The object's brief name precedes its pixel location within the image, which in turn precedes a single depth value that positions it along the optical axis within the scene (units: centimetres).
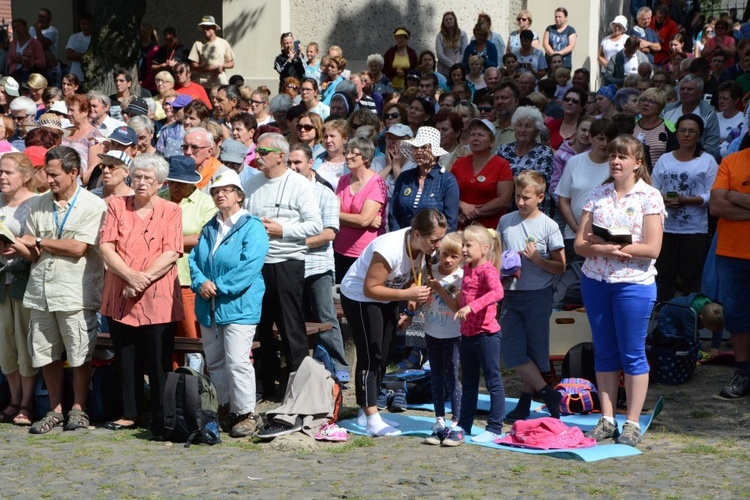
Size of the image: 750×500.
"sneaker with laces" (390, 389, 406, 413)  1656
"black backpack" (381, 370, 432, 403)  1700
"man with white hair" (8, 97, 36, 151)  2442
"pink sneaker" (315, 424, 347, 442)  1477
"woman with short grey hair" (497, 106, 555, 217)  1952
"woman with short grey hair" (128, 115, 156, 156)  1991
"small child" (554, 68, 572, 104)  2930
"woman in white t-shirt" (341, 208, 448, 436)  1429
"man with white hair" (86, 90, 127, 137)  2361
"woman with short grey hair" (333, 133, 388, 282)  1827
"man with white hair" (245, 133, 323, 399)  1616
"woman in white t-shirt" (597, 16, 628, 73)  3387
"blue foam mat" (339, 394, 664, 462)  1387
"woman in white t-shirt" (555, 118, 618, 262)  1883
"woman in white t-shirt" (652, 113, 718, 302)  1922
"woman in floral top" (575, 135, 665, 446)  1420
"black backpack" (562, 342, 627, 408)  1691
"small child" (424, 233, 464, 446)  1449
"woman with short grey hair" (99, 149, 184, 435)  1533
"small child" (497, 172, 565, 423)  1577
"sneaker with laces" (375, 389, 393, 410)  1656
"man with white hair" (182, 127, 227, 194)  1827
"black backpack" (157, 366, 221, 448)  1470
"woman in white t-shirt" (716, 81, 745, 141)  2245
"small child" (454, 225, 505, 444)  1434
